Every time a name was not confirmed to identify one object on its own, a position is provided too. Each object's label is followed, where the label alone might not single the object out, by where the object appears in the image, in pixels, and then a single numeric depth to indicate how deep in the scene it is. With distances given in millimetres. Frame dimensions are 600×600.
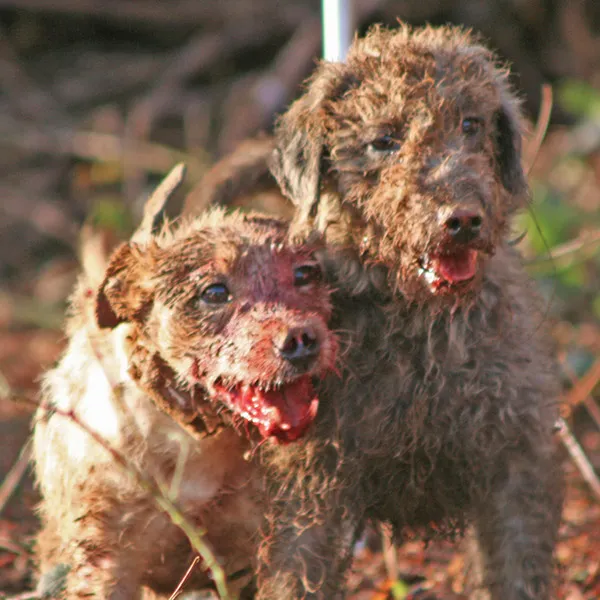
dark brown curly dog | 8430
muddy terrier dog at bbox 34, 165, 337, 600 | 7820
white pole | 11353
